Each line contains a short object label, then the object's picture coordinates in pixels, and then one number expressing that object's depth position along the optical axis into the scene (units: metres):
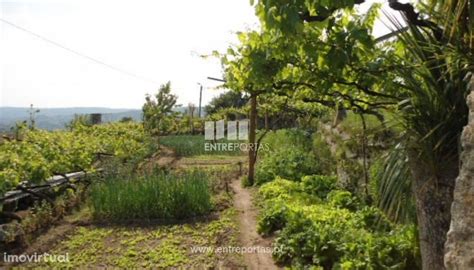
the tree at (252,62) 2.97
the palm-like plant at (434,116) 2.27
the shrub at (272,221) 5.43
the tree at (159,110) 17.86
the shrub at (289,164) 8.72
